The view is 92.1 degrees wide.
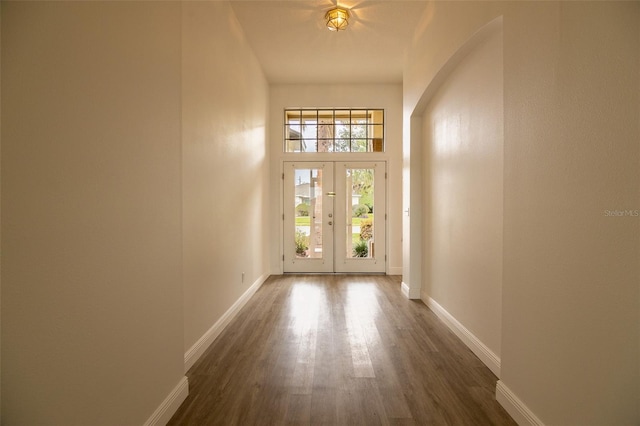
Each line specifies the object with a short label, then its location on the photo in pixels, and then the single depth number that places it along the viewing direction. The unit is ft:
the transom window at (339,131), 19.29
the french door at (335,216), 19.12
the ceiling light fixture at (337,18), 11.66
